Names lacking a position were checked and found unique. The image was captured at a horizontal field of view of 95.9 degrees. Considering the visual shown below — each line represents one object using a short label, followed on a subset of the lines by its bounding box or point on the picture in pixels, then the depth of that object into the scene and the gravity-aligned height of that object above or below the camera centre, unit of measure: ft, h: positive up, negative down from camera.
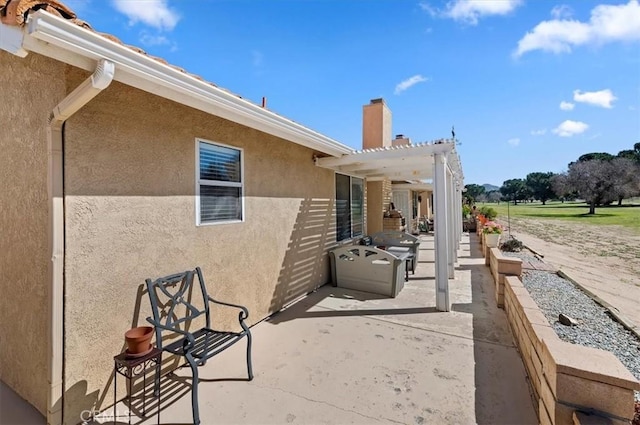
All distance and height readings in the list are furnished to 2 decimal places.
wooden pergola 20.40 +4.35
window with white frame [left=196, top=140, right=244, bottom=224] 14.56 +1.65
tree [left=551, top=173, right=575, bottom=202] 158.92 +15.62
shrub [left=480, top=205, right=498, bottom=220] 72.90 -0.28
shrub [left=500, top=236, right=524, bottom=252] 37.14 -4.46
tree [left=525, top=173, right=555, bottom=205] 295.89 +28.16
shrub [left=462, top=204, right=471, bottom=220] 82.84 -0.26
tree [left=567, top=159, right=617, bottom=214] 142.10 +14.45
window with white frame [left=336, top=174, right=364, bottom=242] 29.55 +0.73
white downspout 9.37 -1.51
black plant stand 9.49 -5.21
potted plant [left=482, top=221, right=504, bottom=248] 34.94 -2.93
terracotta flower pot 9.84 -4.30
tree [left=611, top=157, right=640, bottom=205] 140.05 +14.55
